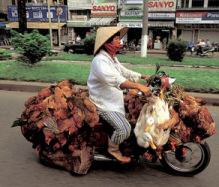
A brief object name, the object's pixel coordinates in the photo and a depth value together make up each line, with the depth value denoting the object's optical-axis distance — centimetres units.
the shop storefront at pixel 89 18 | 3059
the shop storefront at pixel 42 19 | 3250
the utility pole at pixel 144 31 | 1533
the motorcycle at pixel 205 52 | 2025
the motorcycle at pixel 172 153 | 277
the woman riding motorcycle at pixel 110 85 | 261
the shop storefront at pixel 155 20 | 2789
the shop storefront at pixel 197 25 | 2673
